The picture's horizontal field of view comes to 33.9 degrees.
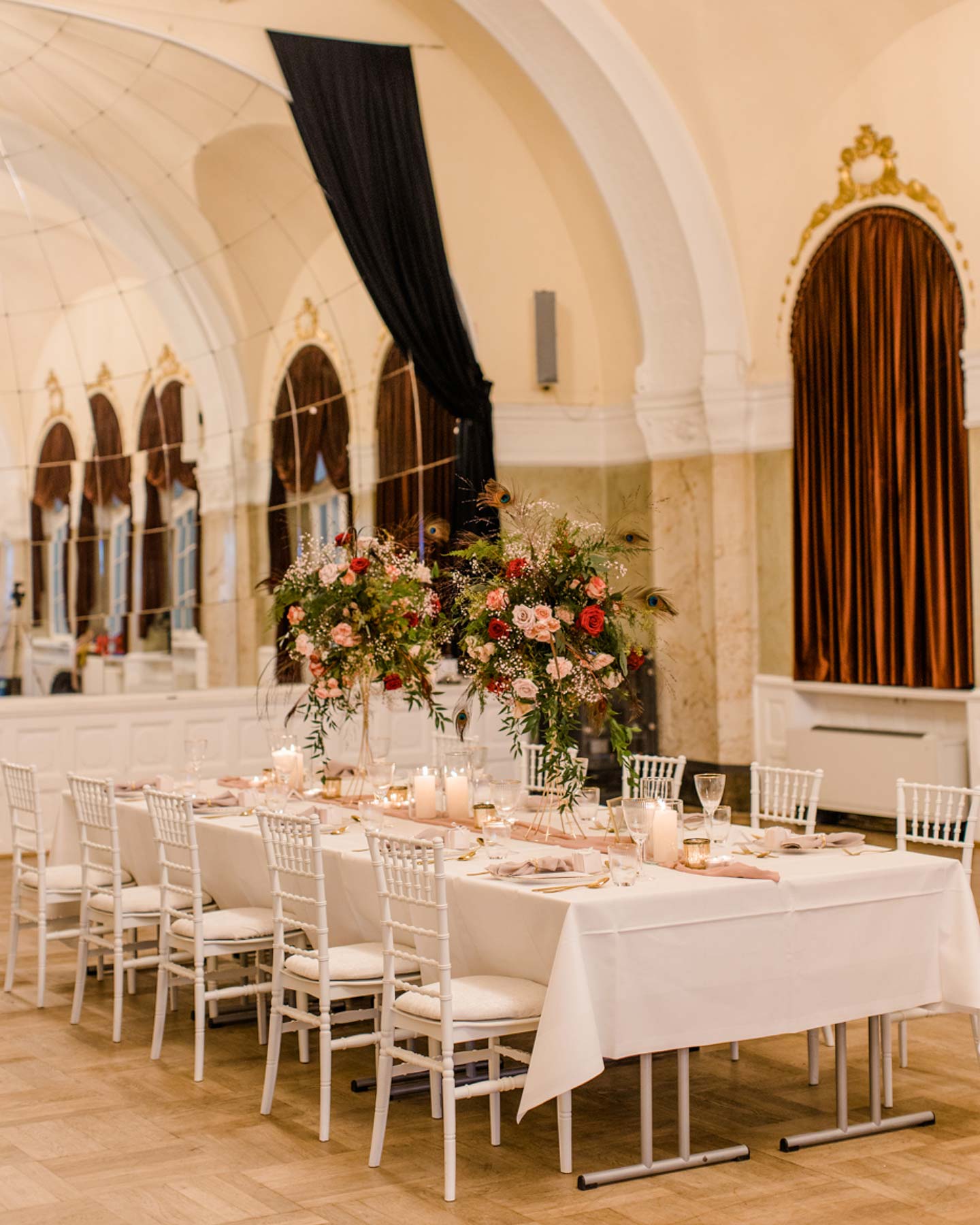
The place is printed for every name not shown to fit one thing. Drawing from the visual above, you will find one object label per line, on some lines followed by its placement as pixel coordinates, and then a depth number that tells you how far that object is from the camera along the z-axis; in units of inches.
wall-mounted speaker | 482.9
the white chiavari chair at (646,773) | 227.4
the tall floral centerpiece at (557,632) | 201.5
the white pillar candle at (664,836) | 189.3
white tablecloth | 164.4
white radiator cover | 412.8
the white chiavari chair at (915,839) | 189.5
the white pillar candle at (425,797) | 231.9
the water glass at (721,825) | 189.0
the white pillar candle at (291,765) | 265.9
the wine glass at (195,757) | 263.7
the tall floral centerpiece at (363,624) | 246.5
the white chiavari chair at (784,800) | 224.7
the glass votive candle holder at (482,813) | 225.1
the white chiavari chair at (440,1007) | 167.5
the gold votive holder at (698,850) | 184.2
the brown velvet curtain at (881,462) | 407.2
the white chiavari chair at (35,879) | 251.3
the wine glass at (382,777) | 242.7
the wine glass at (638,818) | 176.9
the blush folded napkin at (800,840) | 193.9
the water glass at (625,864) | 173.2
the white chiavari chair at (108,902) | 232.5
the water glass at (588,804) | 209.3
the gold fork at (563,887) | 172.7
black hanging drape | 440.5
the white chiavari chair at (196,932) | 211.8
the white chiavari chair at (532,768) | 251.6
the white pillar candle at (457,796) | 233.1
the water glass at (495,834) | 205.6
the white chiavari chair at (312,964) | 187.3
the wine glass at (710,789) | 193.8
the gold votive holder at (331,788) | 257.8
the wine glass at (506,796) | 209.5
